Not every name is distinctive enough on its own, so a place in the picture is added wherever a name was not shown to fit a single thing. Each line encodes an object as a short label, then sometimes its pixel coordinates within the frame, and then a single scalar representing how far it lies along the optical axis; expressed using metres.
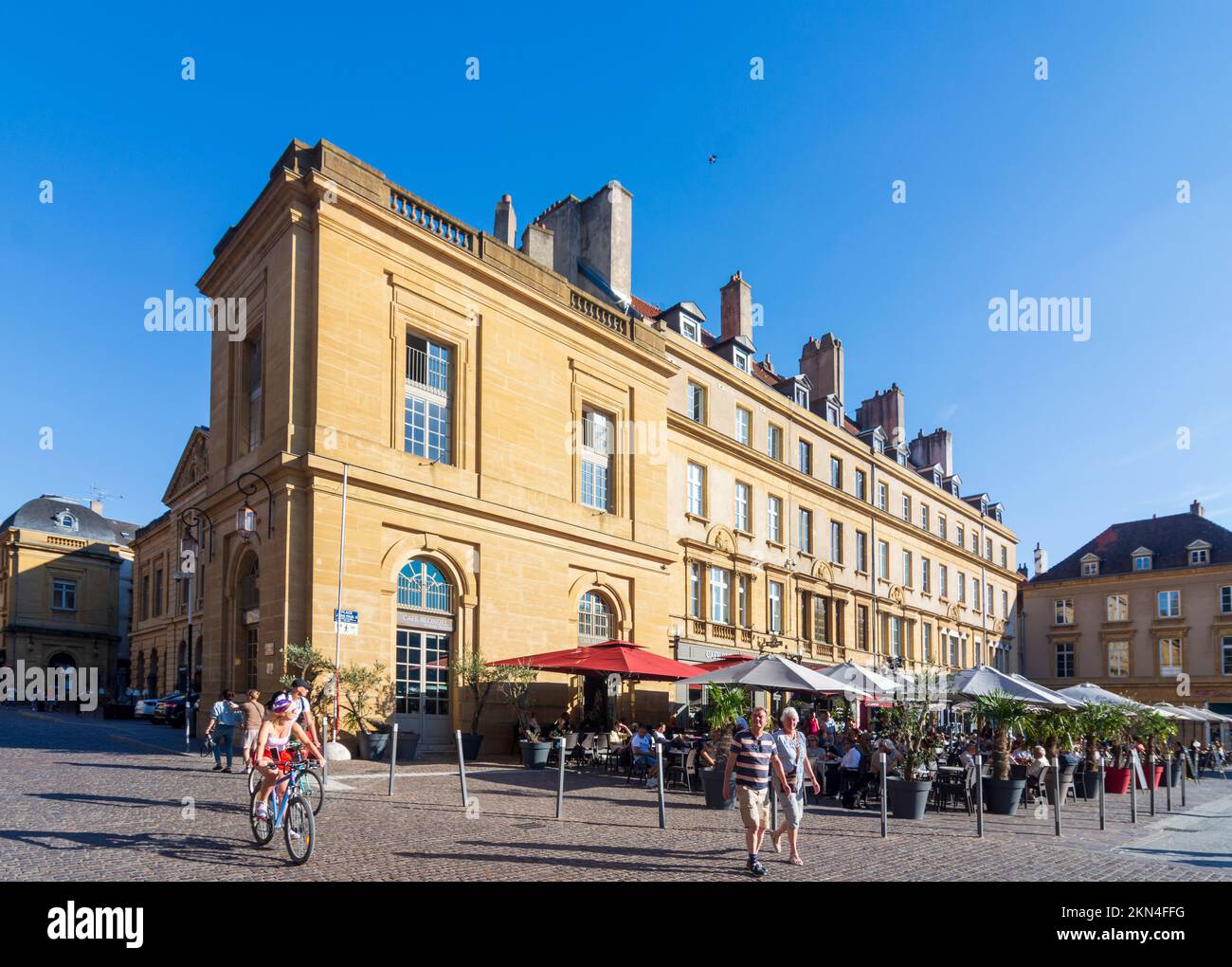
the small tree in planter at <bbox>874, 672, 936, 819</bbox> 14.73
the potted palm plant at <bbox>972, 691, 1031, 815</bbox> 16.16
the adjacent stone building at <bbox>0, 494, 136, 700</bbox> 61.75
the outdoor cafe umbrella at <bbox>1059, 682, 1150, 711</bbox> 24.24
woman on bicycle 9.65
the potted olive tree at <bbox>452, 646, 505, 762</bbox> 22.17
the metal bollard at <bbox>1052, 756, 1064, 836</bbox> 13.28
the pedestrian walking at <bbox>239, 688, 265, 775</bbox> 13.29
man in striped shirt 9.80
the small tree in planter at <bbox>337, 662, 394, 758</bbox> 19.58
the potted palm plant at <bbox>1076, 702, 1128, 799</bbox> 20.27
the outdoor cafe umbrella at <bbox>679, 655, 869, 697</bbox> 18.83
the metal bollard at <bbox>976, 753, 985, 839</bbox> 12.38
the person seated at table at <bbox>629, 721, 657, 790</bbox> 18.74
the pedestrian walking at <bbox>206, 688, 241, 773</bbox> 16.97
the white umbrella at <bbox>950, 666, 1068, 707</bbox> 18.84
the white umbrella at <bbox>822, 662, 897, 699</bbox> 22.42
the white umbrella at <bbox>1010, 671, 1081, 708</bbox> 20.09
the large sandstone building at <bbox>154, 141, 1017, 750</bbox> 20.94
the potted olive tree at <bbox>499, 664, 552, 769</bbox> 20.27
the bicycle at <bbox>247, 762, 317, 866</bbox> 8.94
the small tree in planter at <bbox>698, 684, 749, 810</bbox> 17.02
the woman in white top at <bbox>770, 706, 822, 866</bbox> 10.26
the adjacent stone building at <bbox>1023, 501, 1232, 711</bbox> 55.03
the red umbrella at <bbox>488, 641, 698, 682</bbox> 19.78
